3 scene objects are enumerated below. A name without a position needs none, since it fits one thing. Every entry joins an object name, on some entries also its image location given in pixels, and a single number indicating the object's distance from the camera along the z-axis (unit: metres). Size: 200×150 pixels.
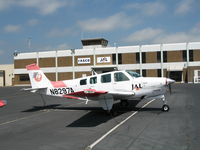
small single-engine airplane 11.35
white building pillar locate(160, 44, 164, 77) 51.33
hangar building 49.84
